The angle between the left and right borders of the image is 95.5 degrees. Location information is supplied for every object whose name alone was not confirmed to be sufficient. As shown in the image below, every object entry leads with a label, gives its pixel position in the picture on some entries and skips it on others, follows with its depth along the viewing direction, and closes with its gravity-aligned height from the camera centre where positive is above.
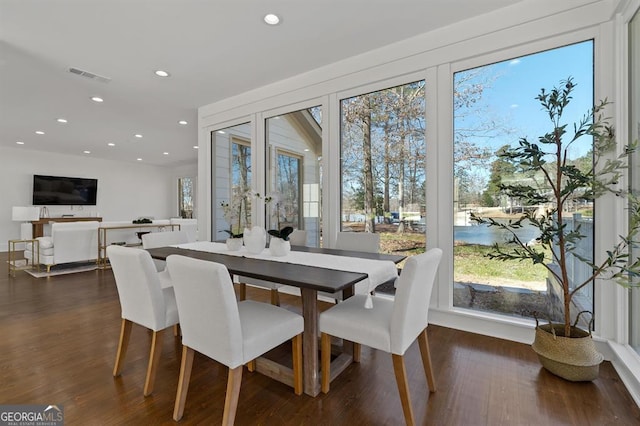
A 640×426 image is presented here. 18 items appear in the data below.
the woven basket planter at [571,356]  1.91 -0.96
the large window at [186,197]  10.67 +0.58
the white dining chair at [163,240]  2.96 -0.29
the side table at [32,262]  5.15 -0.92
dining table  1.68 -0.38
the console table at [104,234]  5.57 -0.42
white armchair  5.07 -0.57
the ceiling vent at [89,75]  3.55 +1.74
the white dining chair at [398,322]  1.52 -0.63
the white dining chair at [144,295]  1.78 -0.53
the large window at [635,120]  2.03 +0.67
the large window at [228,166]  4.59 +0.77
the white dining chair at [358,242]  2.82 -0.29
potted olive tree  1.93 +0.08
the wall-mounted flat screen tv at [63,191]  8.06 +0.62
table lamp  7.02 -0.10
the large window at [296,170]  3.85 +0.61
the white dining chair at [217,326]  1.41 -0.63
